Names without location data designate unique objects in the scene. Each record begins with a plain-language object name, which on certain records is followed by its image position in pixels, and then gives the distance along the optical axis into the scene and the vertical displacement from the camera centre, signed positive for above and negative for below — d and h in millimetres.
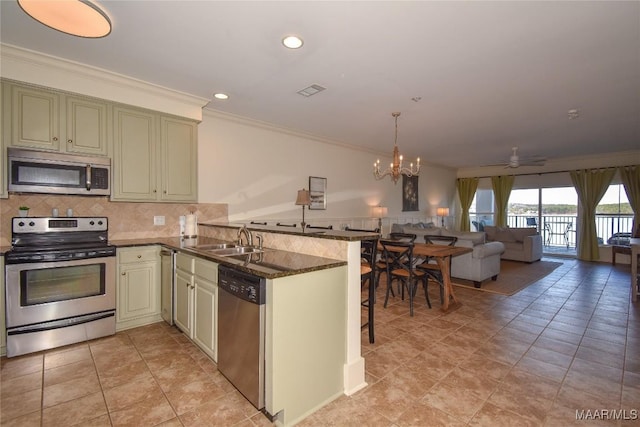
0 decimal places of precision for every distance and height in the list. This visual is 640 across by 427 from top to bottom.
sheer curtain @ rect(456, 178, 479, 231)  9633 +659
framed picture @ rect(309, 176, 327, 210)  5758 +450
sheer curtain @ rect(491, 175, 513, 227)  8859 +604
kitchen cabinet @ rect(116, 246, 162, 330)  3039 -755
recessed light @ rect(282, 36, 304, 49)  2447 +1460
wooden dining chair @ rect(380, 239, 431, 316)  3684 -688
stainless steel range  2520 -629
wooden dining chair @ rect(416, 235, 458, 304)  3982 -731
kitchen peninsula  1767 -692
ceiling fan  5916 +1094
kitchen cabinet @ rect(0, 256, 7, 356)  2473 -908
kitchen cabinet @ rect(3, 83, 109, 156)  2703 +931
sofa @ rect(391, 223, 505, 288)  4871 -732
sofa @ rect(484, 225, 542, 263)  7000 -686
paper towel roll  3988 -151
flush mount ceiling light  1865 +1360
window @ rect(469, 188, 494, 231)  9617 +204
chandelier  4564 +766
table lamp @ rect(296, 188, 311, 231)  4352 +249
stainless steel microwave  2705 +421
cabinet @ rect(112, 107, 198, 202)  3266 +692
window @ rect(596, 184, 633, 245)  7273 -35
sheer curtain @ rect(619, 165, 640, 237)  6848 +637
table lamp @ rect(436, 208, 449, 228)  8781 +99
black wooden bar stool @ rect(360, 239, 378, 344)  2771 -537
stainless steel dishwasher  1801 -759
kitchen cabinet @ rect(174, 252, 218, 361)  2322 -731
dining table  3768 -600
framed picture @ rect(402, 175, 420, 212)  8117 +594
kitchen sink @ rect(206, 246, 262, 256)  2890 -352
